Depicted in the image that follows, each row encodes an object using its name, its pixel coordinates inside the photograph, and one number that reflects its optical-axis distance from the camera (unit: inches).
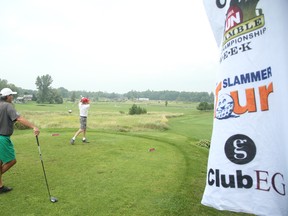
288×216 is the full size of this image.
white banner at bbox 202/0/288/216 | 112.7
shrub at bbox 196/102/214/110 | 2943.2
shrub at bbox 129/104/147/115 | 2023.9
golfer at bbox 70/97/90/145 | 530.9
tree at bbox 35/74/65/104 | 4879.4
